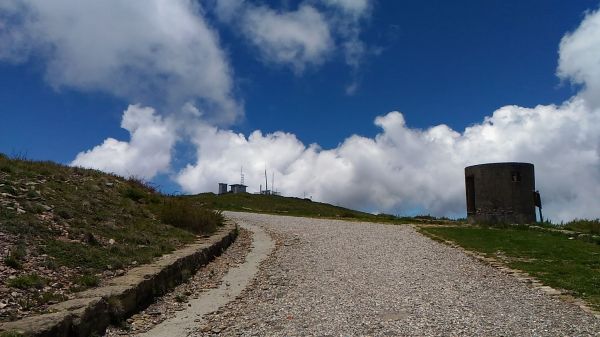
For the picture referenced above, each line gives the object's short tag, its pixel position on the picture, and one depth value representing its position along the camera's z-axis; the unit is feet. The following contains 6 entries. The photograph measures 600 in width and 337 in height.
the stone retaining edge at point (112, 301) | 20.62
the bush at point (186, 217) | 57.52
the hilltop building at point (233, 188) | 240.51
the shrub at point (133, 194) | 61.36
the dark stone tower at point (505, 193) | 87.66
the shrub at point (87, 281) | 29.09
